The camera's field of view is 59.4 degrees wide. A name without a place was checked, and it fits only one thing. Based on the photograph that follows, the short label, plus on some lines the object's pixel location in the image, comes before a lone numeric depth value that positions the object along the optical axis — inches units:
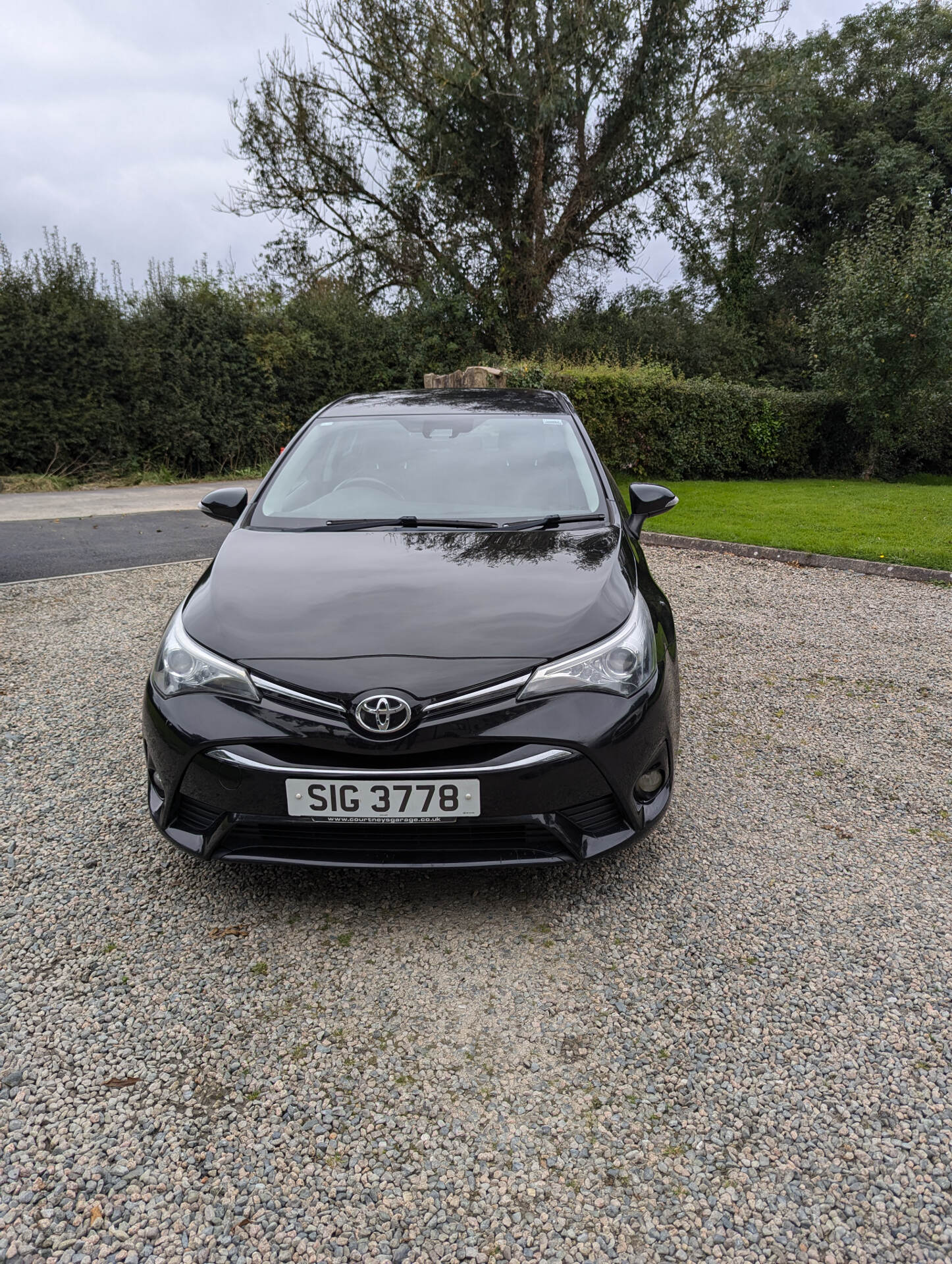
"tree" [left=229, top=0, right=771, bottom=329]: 695.6
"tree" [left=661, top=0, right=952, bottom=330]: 983.6
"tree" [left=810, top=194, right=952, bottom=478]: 623.8
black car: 85.1
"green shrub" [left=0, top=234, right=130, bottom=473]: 514.0
